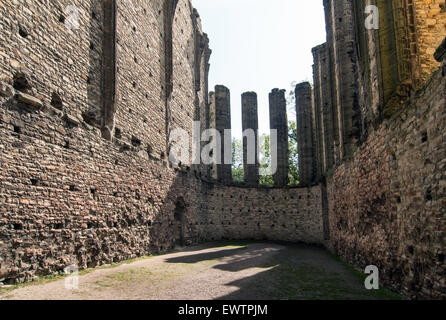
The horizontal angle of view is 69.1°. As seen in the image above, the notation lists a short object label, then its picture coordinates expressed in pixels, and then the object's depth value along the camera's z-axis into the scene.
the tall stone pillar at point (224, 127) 21.66
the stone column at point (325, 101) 16.53
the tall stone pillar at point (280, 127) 22.39
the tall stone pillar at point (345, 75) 12.88
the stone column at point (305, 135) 21.60
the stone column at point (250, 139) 22.47
